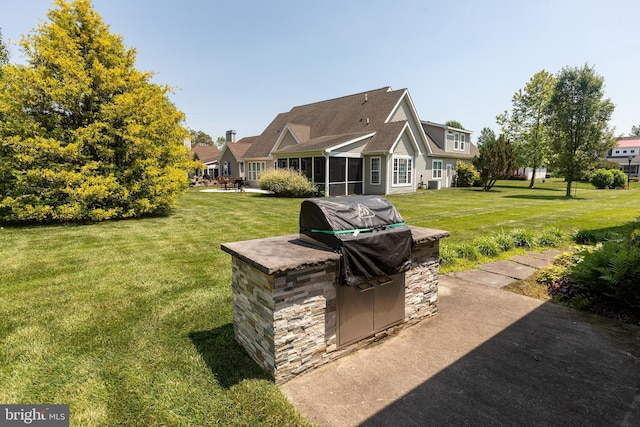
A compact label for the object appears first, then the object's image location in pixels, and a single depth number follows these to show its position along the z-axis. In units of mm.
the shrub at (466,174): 31439
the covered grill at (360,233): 3299
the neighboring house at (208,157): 48469
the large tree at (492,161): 28594
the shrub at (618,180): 31656
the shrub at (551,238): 8289
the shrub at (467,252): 7212
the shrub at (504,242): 7855
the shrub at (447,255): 6832
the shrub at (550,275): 5660
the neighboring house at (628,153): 57547
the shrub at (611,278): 4480
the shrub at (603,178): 31469
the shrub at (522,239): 8156
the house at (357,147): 22500
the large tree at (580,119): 22266
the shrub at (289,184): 20562
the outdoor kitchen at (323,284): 3078
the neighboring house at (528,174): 46169
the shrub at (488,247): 7453
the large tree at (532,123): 32531
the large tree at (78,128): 10633
